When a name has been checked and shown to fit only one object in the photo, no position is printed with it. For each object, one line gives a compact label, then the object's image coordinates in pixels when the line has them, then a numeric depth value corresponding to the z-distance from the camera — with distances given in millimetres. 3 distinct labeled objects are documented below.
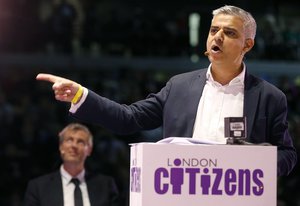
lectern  4355
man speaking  5004
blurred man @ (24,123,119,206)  8589
